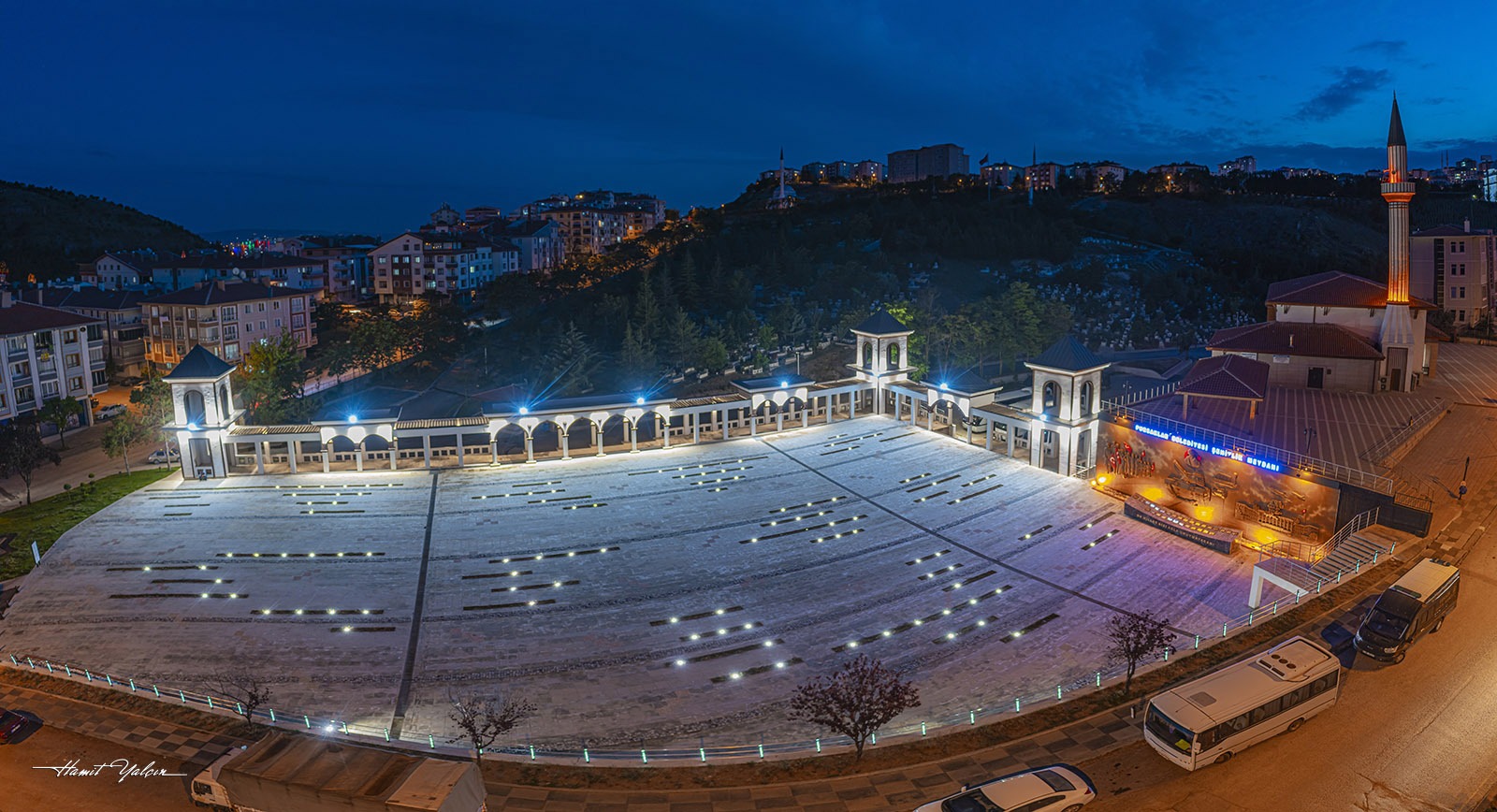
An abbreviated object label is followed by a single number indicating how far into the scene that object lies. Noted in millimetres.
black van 16547
